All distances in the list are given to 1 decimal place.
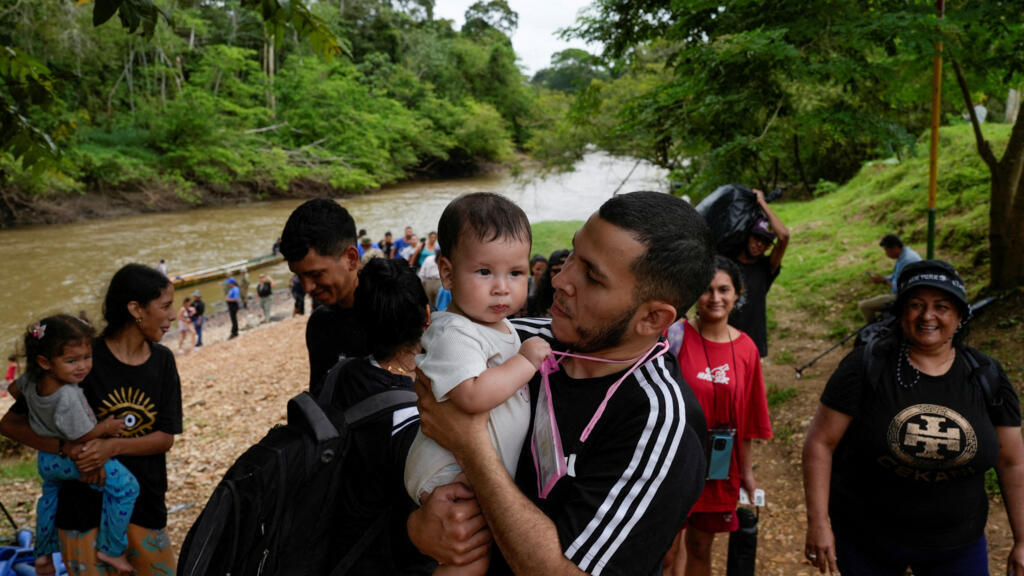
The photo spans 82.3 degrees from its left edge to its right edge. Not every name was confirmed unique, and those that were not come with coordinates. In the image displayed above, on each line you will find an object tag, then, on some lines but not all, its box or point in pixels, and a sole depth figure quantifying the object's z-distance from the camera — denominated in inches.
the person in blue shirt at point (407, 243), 578.7
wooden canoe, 837.8
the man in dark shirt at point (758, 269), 166.2
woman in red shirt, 119.0
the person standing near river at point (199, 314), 587.7
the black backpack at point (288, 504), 63.1
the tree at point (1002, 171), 191.1
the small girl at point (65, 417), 104.7
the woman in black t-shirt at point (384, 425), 70.4
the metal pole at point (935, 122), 167.0
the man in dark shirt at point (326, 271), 104.4
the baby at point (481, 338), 56.6
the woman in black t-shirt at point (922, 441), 89.7
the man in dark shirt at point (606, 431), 49.0
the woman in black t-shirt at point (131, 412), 111.7
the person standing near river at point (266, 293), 649.6
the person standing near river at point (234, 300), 596.6
